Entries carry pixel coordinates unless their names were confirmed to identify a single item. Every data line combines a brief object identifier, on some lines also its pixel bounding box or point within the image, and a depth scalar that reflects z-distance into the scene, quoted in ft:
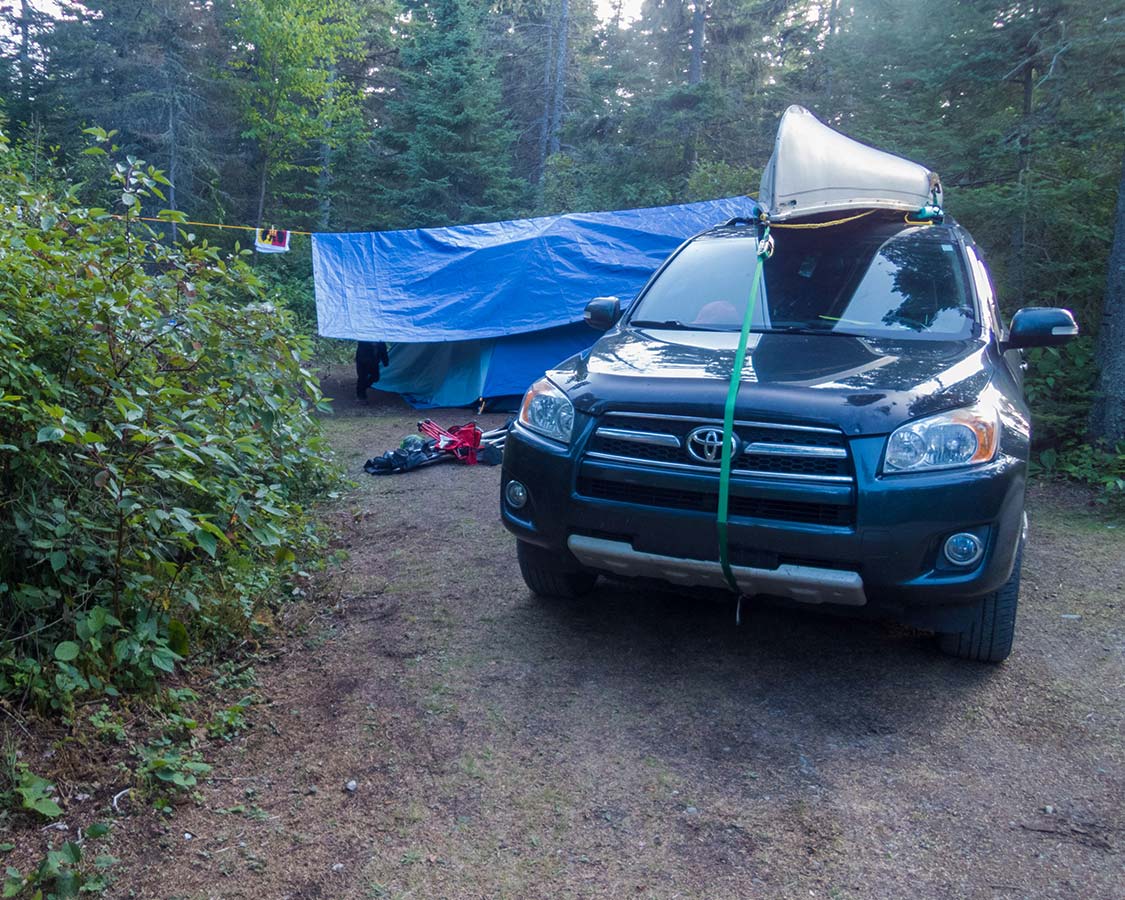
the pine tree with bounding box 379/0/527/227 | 80.53
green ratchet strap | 10.89
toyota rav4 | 10.55
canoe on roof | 15.51
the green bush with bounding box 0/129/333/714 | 10.18
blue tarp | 37.93
